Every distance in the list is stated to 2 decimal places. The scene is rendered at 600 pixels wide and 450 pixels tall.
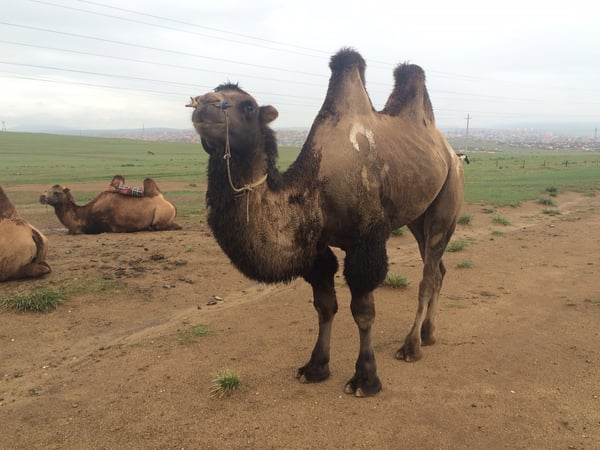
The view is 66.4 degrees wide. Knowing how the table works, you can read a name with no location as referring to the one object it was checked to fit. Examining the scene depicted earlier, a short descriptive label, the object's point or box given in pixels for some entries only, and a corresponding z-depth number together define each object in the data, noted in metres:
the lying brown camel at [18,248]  7.19
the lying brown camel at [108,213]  11.55
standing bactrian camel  3.62
